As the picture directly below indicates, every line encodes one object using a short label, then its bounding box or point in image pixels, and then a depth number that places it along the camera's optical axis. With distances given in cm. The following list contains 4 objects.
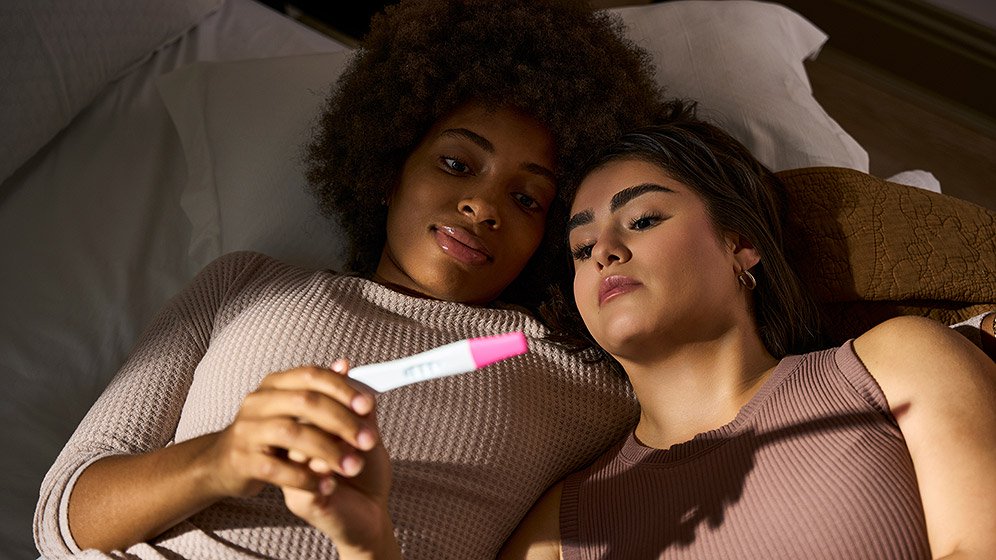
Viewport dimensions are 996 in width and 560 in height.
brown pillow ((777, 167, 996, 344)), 142
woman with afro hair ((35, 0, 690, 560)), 100
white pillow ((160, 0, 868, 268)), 161
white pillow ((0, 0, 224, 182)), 155
